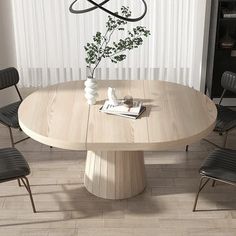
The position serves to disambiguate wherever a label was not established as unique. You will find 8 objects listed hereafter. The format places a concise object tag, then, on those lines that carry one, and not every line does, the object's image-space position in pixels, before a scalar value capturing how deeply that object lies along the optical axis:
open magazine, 3.56
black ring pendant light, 3.14
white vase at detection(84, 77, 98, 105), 3.72
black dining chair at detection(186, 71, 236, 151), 4.11
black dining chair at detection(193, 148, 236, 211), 3.40
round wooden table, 3.25
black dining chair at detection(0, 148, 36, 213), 3.37
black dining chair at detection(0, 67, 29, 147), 4.23
